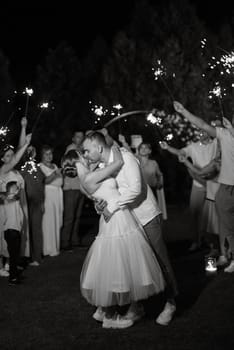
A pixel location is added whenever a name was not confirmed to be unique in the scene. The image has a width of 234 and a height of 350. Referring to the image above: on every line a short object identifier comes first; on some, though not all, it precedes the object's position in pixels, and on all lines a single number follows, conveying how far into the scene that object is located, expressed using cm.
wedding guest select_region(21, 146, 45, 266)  1095
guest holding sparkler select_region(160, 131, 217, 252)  1116
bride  620
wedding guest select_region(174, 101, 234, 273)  887
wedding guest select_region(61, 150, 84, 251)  1269
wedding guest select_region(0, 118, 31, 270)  998
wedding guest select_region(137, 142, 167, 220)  1262
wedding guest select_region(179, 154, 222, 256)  1059
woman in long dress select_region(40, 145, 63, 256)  1185
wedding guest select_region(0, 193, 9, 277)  954
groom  633
